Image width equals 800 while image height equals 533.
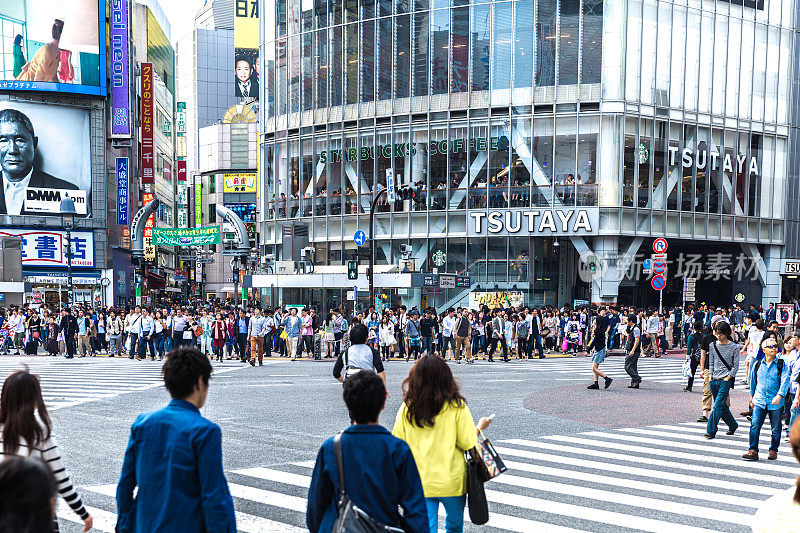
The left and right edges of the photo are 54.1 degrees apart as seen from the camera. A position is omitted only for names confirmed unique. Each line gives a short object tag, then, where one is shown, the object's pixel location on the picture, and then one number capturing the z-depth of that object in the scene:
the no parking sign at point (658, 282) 26.46
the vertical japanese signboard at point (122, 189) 55.31
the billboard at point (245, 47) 135.50
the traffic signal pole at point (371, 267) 30.51
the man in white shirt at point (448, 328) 28.56
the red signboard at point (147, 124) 62.34
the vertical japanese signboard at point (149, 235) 69.24
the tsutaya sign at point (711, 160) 42.53
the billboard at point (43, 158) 50.94
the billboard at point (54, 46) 50.88
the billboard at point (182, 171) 116.32
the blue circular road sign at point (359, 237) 32.31
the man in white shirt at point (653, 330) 29.94
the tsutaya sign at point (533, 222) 40.50
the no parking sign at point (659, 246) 28.17
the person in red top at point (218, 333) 27.36
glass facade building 41.00
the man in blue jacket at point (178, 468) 3.82
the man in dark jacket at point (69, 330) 28.83
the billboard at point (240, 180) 111.94
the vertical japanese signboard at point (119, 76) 52.38
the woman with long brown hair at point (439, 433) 4.98
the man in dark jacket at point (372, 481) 3.83
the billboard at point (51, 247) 50.12
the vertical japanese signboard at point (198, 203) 119.62
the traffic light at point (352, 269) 30.16
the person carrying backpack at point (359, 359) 9.98
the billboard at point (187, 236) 45.06
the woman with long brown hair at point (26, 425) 4.71
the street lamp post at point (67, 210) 51.66
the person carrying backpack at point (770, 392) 10.41
